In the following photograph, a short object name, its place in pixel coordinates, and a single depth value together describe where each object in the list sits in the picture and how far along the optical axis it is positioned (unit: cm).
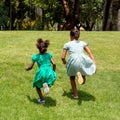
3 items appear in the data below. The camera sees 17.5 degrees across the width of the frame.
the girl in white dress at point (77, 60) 770
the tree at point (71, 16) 2978
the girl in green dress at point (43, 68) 731
